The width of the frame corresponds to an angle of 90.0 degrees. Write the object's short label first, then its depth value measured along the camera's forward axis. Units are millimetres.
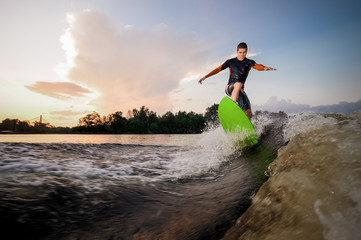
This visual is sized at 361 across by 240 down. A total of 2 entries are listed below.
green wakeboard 4430
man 5484
